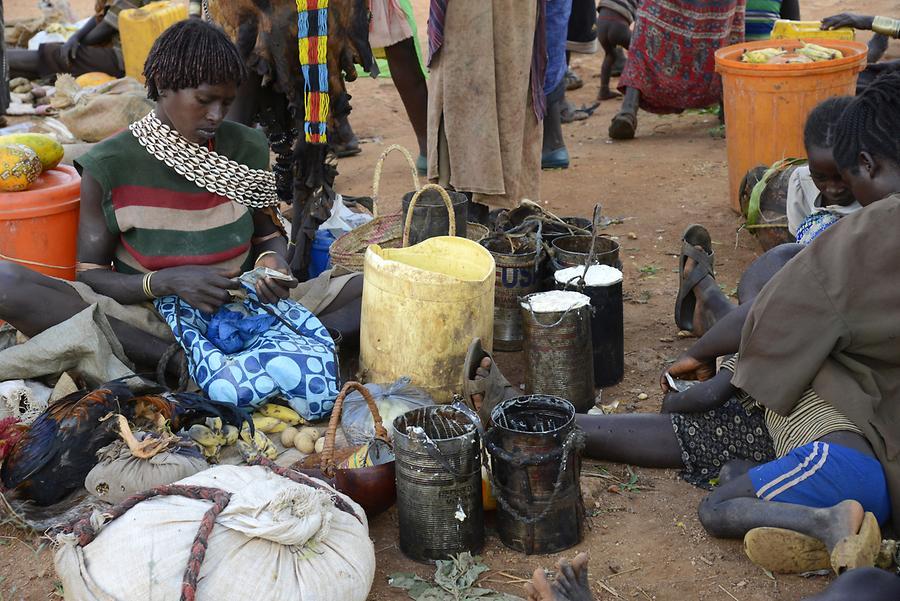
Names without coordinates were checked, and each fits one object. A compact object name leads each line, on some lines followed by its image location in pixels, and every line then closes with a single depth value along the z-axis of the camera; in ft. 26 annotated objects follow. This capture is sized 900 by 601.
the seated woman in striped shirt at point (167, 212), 11.39
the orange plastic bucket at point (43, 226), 12.25
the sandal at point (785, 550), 8.34
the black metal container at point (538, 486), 8.95
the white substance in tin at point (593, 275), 12.50
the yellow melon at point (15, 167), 12.28
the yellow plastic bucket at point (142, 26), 27.94
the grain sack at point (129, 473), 9.33
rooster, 9.91
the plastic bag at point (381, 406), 10.83
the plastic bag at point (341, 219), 15.70
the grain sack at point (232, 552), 7.61
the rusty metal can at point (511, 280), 13.64
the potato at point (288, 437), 11.25
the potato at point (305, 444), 11.07
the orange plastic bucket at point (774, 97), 17.31
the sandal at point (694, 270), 13.35
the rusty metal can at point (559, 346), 11.57
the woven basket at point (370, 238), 14.14
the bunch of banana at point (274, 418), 11.49
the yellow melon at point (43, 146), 12.72
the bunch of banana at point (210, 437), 10.48
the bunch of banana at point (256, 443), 10.69
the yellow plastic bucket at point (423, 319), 11.50
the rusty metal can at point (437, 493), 8.87
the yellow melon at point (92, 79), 28.63
